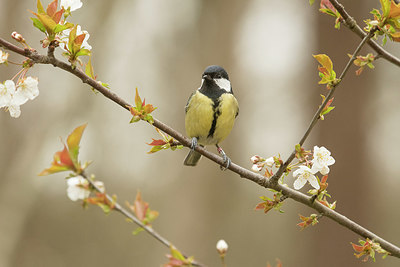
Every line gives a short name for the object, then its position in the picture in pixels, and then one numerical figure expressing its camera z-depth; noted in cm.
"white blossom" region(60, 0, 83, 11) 636
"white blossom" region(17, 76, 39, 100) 636
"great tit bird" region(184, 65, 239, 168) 658
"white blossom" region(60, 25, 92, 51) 636
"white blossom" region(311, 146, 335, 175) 638
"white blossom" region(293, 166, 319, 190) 638
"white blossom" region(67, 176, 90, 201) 558
